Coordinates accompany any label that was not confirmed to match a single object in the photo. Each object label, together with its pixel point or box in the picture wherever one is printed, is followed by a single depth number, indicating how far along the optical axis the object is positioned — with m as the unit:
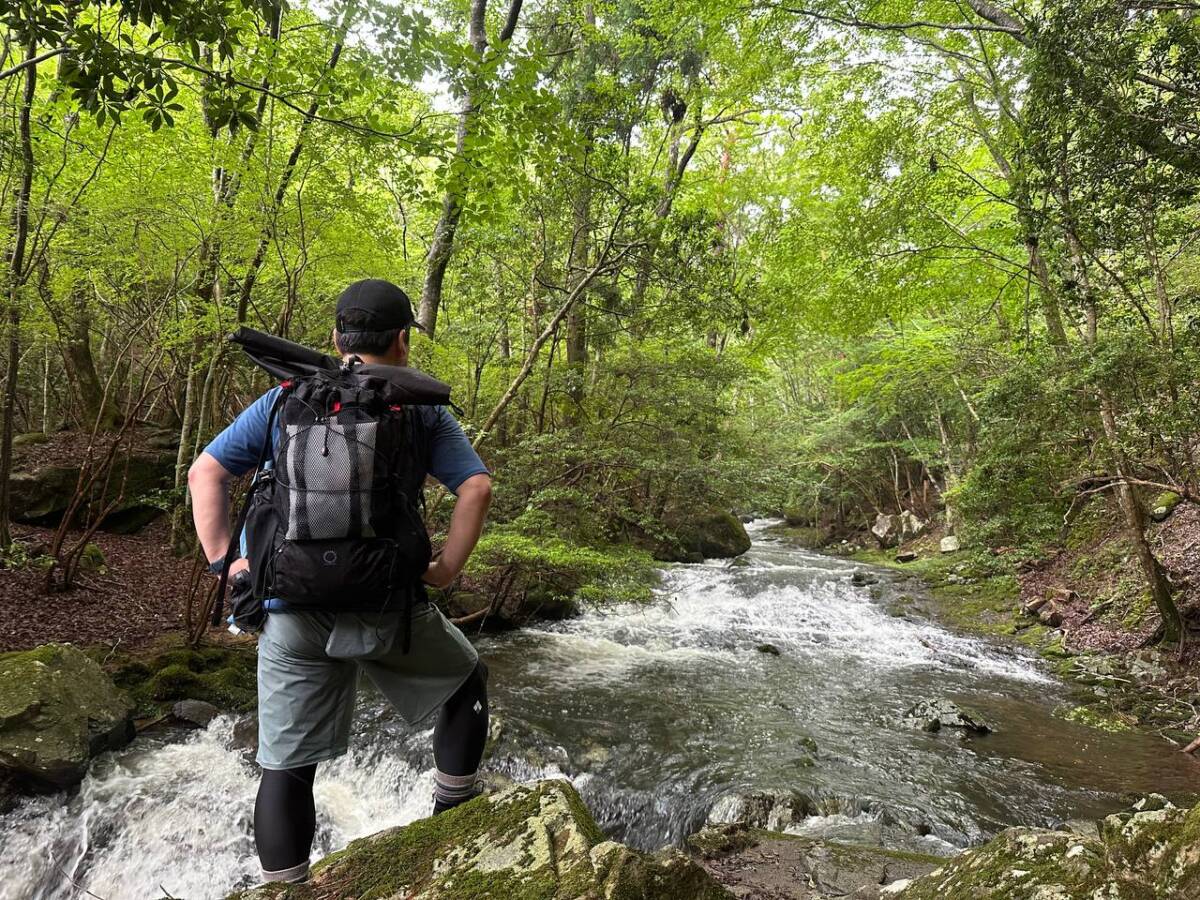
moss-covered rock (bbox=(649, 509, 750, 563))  15.94
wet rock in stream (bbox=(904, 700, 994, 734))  6.57
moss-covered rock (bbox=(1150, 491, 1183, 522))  10.41
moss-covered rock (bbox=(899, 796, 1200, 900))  1.53
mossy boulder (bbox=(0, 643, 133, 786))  4.28
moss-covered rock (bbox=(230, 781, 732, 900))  1.66
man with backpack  1.88
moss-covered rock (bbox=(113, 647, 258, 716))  5.70
